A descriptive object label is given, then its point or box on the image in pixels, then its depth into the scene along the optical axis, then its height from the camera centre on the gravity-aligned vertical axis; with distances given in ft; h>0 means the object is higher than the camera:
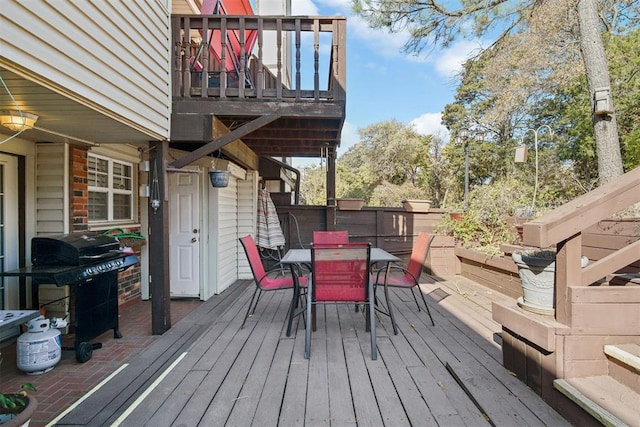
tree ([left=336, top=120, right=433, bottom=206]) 54.03 +8.48
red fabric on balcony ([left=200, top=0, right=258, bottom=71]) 14.11 +8.03
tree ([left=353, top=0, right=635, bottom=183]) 19.77 +11.48
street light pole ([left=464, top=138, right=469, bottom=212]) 20.53 +0.61
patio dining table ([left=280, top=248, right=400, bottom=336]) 10.79 -1.59
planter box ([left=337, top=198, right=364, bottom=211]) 21.33 +0.54
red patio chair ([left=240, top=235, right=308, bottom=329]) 11.55 -2.32
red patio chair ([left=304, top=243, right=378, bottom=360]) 9.48 -1.80
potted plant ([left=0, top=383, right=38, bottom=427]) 4.57 -2.70
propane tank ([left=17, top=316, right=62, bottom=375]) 8.21 -3.31
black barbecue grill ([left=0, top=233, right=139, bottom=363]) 8.40 -1.50
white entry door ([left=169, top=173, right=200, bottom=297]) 15.75 -0.81
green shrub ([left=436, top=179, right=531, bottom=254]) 18.13 -0.24
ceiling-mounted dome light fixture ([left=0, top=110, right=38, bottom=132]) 7.48 +2.03
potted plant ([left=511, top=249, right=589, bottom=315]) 7.03 -1.41
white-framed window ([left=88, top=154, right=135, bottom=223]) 12.53 +0.89
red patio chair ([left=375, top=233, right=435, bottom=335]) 11.72 -1.91
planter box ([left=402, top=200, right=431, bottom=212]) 22.12 +0.51
